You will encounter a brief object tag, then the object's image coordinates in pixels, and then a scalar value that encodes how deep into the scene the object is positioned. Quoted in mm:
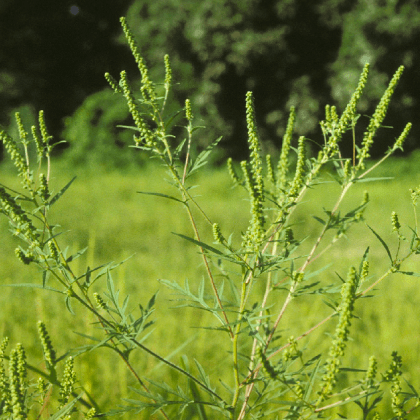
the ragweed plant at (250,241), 1970
